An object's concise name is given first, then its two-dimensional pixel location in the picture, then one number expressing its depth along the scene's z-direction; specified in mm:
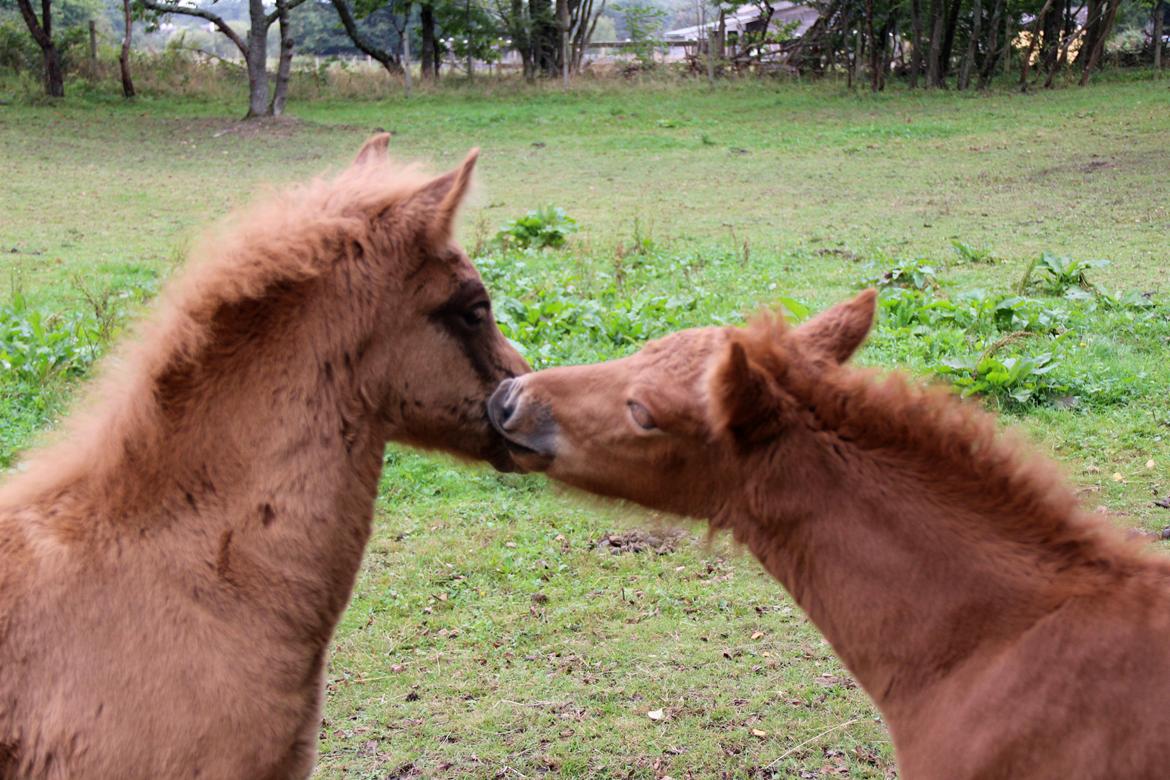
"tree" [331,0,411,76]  33562
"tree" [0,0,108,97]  27073
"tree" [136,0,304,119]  25484
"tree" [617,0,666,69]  36969
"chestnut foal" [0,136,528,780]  2664
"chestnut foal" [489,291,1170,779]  2754
